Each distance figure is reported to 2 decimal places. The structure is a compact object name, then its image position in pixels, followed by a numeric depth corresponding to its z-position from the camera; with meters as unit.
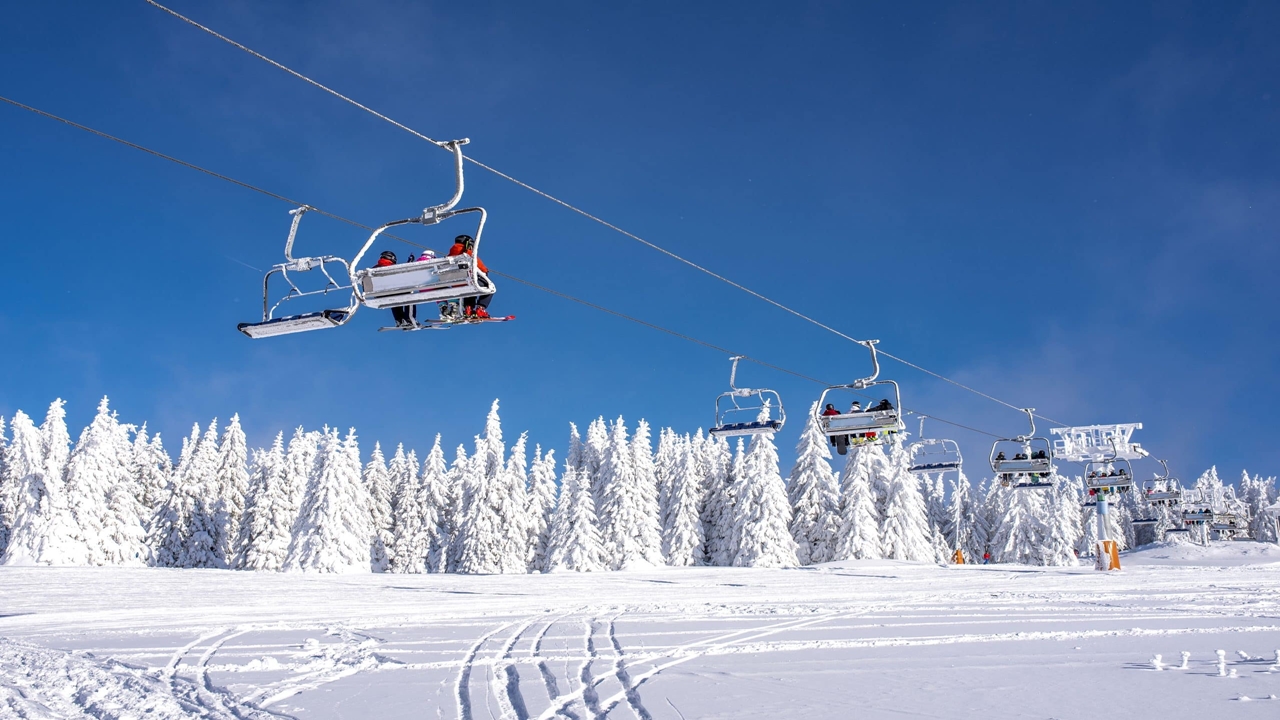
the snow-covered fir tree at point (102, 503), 46.19
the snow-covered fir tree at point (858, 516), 49.86
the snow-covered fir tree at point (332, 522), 45.44
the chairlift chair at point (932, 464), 28.31
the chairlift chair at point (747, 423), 19.81
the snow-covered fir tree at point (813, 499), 52.56
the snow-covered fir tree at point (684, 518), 54.56
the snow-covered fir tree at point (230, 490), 53.94
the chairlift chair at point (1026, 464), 31.02
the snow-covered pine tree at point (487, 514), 51.19
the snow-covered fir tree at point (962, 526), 71.06
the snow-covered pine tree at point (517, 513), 52.03
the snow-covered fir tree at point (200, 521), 51.97
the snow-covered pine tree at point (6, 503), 55.00
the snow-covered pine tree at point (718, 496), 52.44
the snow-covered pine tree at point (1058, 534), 62.09
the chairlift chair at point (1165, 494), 51.09
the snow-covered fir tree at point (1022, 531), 62.75
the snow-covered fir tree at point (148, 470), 61.59
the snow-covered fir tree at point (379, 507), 58.66
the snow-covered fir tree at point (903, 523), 51.84
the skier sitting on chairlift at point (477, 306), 11.98
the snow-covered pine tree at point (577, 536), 49.34
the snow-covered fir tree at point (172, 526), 51.12
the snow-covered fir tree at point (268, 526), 50.59
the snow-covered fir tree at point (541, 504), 54.19
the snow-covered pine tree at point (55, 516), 44.22
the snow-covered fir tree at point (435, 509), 56.53
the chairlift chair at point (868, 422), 20.71
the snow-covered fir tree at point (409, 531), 55.88
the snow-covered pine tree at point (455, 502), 55.28
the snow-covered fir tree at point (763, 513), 48.53
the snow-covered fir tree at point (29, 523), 43.66
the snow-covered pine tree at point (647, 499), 51.41
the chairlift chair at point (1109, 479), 37.53
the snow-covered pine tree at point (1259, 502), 103.56
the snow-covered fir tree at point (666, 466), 57.78
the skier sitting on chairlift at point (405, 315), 12.32
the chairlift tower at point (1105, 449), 36.16
